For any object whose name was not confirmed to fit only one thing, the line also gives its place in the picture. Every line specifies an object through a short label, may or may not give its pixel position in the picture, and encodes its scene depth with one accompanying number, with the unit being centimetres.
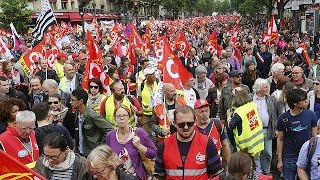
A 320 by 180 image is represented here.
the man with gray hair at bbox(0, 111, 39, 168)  438
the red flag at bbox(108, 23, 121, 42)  1908
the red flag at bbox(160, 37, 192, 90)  662
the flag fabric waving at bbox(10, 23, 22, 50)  1524
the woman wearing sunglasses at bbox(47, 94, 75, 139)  564
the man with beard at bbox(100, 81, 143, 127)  588
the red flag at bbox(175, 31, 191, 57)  1366
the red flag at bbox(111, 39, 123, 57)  1489
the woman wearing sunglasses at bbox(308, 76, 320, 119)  582
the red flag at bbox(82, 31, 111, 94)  776
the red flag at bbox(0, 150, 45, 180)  281
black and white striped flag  1298
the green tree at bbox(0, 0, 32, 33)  3881
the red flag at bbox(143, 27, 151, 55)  1473
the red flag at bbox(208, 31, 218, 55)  1420
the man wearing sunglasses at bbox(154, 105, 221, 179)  367
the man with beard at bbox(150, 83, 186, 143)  586
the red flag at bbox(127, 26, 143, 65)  1340
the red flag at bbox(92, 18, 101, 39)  2430
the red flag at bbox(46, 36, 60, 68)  1116
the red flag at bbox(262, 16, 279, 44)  1482
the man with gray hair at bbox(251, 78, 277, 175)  594
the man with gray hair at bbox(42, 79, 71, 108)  686
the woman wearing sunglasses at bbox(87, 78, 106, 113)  632
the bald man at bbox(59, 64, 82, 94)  834
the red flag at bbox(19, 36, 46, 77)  1019
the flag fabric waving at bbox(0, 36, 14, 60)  1218
